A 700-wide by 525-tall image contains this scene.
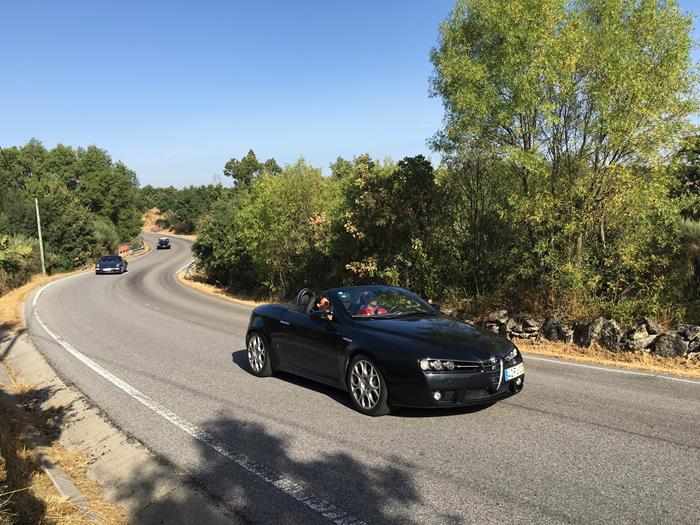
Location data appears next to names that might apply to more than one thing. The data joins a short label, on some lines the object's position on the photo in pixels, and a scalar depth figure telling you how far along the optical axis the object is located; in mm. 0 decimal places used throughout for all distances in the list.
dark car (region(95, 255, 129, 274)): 42375
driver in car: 6723
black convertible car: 5348
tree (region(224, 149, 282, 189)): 104706
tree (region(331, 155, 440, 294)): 13922
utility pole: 44250
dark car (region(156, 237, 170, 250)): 77188
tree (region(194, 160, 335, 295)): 20625
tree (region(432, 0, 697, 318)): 9898
